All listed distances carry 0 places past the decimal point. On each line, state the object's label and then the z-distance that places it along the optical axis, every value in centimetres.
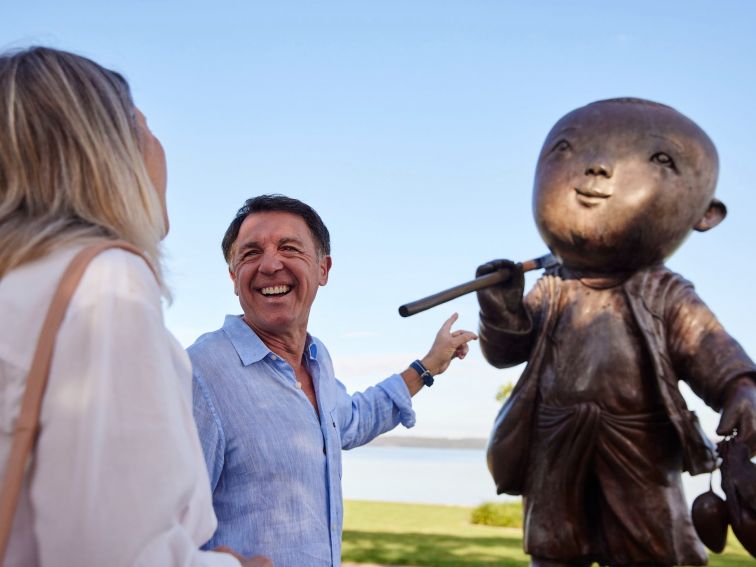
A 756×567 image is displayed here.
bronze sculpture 291
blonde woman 106
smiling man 251
